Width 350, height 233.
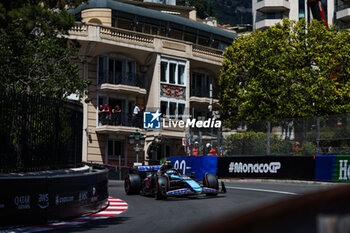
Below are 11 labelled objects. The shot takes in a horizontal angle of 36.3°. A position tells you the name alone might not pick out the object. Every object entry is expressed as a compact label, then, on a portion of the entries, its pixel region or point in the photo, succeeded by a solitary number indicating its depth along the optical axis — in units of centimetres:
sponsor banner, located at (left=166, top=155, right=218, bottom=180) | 2872
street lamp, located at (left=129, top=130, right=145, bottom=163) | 3572
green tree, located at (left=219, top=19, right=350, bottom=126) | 3862
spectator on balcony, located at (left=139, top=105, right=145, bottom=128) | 4107
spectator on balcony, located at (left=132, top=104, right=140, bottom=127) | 4056
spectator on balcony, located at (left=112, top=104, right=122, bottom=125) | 3962
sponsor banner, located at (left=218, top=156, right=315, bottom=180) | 2517
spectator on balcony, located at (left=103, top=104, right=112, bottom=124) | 3881
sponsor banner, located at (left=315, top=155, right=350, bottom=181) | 2320
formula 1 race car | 1670
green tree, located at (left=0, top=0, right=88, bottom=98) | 1416
